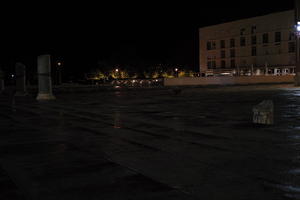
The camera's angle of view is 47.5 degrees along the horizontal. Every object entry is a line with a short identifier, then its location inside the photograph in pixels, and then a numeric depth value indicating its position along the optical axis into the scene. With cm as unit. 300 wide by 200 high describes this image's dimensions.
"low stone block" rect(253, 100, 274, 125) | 1072
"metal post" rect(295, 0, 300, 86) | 3703
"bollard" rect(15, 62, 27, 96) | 3032
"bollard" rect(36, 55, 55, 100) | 2461
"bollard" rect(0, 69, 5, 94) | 4026
